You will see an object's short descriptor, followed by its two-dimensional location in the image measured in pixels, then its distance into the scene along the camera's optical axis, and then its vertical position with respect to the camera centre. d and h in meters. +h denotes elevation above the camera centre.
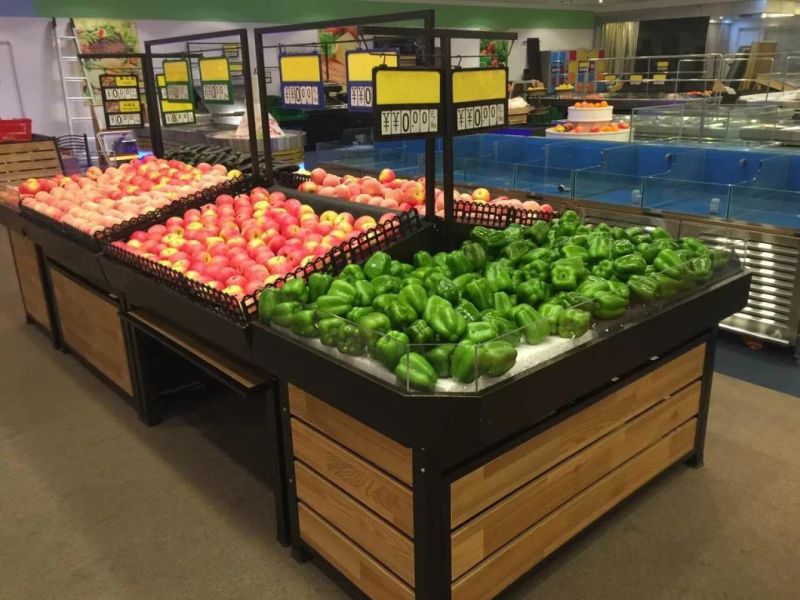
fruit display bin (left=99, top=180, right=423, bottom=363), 2.53 -0.89
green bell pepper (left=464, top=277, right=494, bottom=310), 2.38 -0.78
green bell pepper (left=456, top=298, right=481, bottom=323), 2.20 -0.78
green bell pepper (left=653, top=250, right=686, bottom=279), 2.58 -0.77
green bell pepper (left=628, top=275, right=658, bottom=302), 2.46 -0.80
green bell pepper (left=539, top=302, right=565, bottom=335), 2.20 -0.79
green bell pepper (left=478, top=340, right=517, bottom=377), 1.89 -0.79
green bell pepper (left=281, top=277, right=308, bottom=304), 2.43 -0.76
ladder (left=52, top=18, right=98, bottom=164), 11.78 -0.33
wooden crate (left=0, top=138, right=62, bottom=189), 9.91 -1.30
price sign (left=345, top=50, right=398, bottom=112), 3.11 -0.09
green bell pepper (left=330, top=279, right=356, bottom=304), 2.34 -0.74
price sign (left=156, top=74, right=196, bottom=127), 5.15 -0.37
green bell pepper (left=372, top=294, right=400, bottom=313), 2.22 -0.74
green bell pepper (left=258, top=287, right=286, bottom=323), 2.37 -0.78
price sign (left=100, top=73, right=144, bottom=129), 5.10 -0.27
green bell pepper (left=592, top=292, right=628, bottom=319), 2.31 -0.80
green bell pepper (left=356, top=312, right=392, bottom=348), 2.03 -0.76
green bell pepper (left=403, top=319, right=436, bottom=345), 2.07 -0.78
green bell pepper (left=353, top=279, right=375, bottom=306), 2.34 -0.76
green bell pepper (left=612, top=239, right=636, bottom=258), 2.78 -0.75
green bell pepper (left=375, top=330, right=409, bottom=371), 1.91 -0.77
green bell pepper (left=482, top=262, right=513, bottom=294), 2.45 -0.75
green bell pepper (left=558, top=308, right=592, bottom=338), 2.19 -0.81
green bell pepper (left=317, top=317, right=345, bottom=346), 2.13 -0.79
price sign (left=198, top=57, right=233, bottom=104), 4.56 -0.13
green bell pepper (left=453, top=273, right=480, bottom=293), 2.46 -0.76
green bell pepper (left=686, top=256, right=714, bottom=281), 2.67 -0.81
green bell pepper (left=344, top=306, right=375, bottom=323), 2.21 -0.77
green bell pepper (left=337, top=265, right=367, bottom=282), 2.53 -0.75
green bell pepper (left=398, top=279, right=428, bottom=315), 2.23 -0.73
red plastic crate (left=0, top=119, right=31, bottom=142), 10.11 -0.89
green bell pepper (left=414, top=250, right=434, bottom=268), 2.72 -0.76
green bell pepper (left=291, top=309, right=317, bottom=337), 2.22 -0.80
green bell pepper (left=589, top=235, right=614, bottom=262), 2.71 -0.74
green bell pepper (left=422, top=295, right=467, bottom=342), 2.06 -0.75
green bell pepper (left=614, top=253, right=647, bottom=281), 2.59 -0.76
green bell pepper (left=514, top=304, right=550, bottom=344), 2.12 -0.79
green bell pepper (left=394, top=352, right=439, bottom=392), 1.87 -0.81
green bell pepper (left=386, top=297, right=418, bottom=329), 2.16 -0.76
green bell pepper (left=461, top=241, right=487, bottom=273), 2.72 -0.75
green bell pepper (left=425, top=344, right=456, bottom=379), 1.92 -0.78
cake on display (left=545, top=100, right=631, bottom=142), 7.82 -0.85
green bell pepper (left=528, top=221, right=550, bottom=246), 2.97 -0.73
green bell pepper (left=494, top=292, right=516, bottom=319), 2.30 -0.79
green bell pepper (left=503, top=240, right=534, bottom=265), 2.73 -0.74
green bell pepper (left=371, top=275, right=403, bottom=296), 2.37 -0.74
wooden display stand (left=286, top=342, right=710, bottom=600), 2.11 -1.37
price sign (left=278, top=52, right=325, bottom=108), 3.62 -0.12
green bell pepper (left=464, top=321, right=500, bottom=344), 2.03 -0.77
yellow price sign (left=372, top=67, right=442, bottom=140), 2.41 -0.17
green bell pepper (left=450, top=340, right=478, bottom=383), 1.87 -0.78
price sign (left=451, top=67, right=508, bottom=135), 2.64 -0.18
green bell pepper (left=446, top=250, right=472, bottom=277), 2.66 -0.76
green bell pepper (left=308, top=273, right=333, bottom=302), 2.47 -0.76
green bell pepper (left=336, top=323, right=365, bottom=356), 2.06 -0.79
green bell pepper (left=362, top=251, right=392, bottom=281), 2.57 -0.73
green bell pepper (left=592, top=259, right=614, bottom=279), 2.60 -0.78
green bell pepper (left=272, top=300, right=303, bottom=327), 2.30 -0.79
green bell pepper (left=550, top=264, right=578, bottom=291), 2.48 -0.77
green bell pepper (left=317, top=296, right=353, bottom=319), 2.30 -0.77
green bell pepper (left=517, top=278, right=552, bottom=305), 2.39 -0.78
